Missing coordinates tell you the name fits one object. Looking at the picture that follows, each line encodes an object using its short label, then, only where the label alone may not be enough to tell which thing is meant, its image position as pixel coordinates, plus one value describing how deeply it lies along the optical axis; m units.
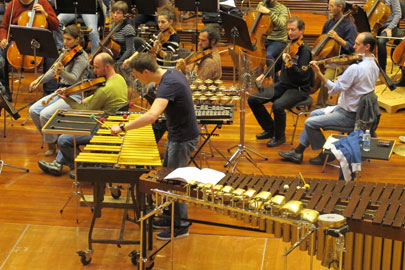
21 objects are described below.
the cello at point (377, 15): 16.43
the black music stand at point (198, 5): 16.28
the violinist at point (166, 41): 14.02
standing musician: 9.27
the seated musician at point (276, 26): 15.62
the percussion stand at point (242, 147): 12.21
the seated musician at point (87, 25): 16.97
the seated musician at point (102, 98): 11.61
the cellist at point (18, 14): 15.69
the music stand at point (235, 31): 13.30
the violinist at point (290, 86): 13.25
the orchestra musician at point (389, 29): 16.60
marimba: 7.18
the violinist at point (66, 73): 12.58
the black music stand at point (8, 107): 11.69
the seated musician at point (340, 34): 14.46
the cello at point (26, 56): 15.34
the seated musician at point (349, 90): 11.63
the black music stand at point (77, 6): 15.92
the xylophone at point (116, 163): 9.00
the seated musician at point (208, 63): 12.64
